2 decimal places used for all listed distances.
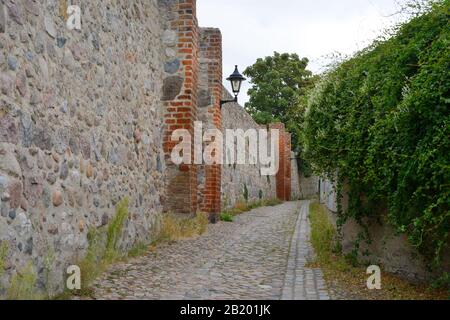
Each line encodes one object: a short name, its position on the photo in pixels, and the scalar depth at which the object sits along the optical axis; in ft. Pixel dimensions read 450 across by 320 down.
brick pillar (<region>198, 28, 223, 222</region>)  32.71
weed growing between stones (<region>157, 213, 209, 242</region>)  23.68
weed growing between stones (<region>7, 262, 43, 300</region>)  10.24
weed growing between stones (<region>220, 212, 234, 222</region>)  35.24
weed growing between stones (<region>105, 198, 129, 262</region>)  16.51
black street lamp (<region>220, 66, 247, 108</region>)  34.63
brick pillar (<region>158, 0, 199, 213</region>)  25.62
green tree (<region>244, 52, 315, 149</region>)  114.11
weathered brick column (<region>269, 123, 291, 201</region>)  81.27
